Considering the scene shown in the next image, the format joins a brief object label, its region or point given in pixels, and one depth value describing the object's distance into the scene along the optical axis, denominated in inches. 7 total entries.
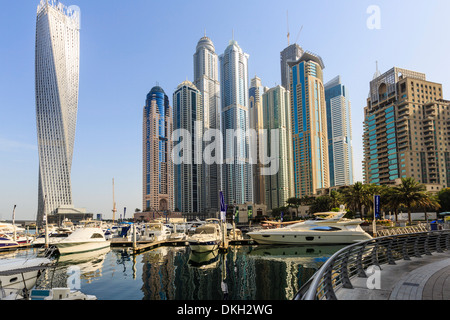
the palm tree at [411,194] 2313.0
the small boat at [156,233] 2116.1
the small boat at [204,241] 1416.1
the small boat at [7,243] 1887.3
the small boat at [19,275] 687.7
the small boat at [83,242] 1533.0
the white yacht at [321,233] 1711.4
